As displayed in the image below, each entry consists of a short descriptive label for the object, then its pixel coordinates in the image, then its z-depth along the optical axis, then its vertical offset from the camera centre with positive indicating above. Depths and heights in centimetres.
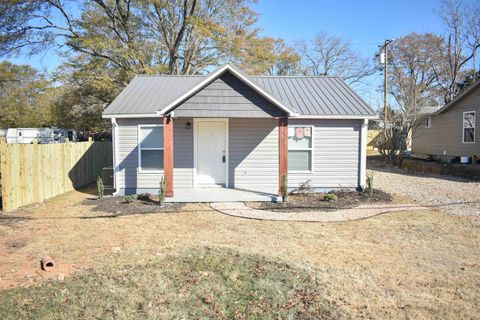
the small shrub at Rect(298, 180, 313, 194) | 1069 -114
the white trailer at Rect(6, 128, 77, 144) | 2836 +142
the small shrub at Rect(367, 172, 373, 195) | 1039 -100
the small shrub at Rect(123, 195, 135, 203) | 955 -136
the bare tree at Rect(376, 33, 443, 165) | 3006 +837
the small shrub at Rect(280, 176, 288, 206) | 948 -105
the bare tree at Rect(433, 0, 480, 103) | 3022 +851
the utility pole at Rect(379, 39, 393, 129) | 2238 +631
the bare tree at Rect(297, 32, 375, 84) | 3575 +972
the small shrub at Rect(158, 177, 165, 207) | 901 -114
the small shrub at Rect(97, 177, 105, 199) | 998 -109
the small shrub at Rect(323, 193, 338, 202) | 971 -130
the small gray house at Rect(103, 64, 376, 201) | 1059 +13
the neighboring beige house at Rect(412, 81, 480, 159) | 1716 +138
